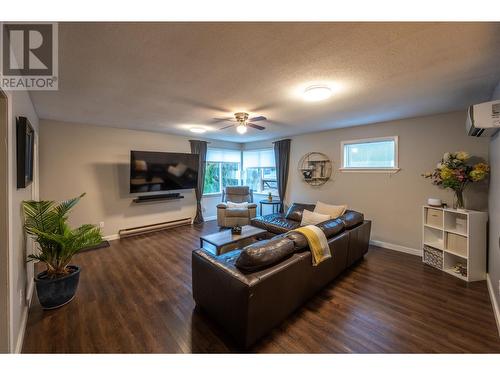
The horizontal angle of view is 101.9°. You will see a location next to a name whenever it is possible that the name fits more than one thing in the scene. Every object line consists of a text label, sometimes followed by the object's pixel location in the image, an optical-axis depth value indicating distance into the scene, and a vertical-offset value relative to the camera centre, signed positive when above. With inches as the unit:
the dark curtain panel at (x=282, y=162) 211.0 +24.3
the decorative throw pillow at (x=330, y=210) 142.6 -17.7
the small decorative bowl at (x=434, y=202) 119.5 -9.3
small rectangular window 148.1 +24.9
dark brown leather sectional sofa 60.1 -33.6
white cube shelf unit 103.2 -30.2
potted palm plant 80.0 -25.6
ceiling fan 122.4 +39.9
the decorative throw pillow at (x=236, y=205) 199.8 -20.2
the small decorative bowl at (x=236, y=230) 132.4 -29.9
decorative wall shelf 182.4 +16.4
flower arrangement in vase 104.2 +7.8
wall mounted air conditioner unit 77.0 +27.6
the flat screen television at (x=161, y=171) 165.9 +11.6
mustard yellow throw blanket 80.5 -23.5
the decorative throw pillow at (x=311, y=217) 140.5 -22.8
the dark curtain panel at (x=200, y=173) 217.3 +12.4
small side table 217.2 -19.2
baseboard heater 173.9 -40.3
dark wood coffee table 118.0 -33.5
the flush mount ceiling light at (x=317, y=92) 85.0 +39.9
